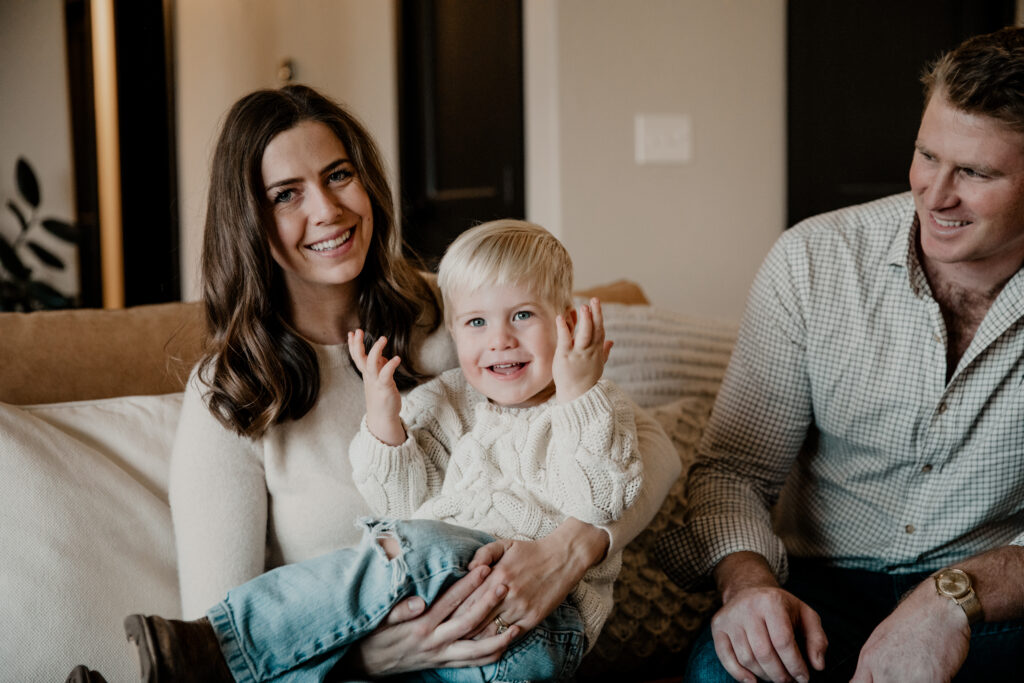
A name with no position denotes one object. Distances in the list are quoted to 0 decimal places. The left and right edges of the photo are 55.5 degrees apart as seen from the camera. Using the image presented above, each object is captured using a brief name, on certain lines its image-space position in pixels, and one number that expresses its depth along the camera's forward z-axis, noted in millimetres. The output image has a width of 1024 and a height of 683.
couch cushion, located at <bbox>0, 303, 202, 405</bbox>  1629
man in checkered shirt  1338
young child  1218
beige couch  1398
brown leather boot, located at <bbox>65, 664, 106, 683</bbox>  1215
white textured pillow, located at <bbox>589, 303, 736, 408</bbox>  1971
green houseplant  3322
